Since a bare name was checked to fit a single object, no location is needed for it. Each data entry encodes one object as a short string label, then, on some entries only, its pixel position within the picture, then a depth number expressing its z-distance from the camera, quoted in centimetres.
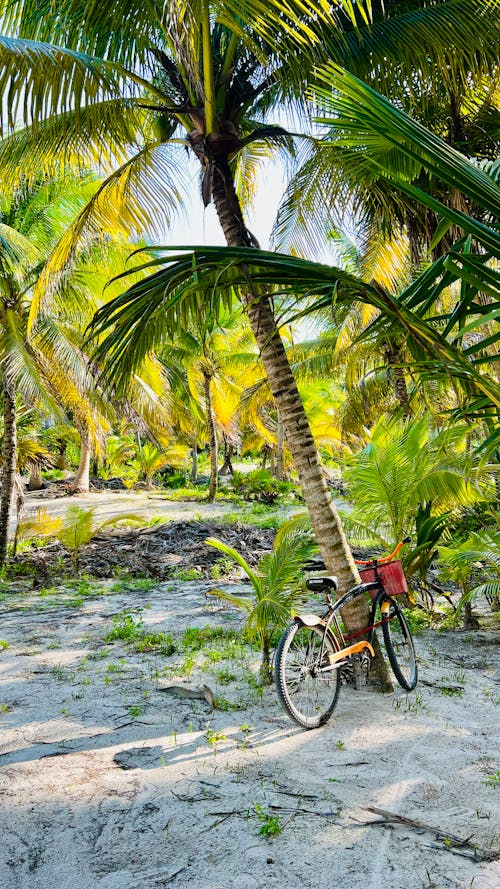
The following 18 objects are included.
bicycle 367
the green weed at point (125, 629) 584
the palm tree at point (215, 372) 1844
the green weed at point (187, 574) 923
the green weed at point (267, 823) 257
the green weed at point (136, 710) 391
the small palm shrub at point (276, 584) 445
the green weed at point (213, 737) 351
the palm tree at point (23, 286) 897
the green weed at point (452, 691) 436
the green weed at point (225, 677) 458
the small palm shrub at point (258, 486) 1961
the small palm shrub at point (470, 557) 536
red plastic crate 416
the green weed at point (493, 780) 296
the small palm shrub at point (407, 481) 622
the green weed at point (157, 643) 538
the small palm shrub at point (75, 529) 924
